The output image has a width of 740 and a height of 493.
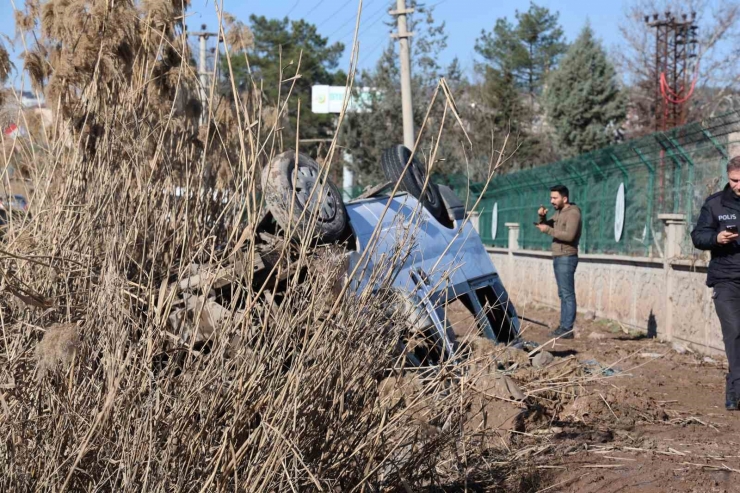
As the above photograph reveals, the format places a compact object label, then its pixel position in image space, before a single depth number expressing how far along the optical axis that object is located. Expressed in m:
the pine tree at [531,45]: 64.69
